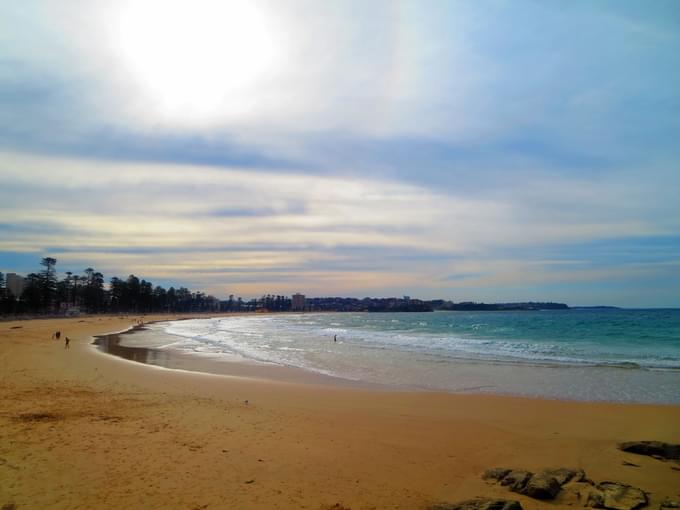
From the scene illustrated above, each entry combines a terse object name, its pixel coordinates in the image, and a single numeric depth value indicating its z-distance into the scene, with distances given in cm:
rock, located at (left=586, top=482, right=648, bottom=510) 578
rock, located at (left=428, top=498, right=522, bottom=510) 552
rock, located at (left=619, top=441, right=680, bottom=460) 796
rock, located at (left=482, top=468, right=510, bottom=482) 690
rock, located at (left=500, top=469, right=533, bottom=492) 647
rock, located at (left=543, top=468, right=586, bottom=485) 677
